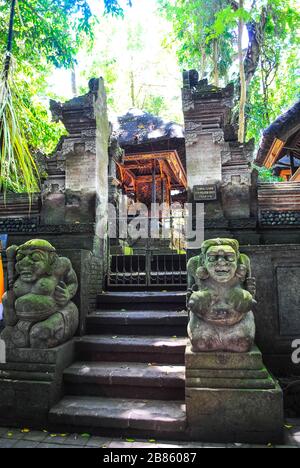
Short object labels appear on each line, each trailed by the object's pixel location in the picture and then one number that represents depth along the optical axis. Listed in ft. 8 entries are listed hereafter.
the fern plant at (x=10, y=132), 9.28
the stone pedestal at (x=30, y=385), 11.93
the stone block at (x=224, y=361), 11.20
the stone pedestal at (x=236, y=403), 10.68
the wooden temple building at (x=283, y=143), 25.30
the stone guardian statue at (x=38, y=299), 12.85
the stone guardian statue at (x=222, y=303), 11.49
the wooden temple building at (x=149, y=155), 36.76
